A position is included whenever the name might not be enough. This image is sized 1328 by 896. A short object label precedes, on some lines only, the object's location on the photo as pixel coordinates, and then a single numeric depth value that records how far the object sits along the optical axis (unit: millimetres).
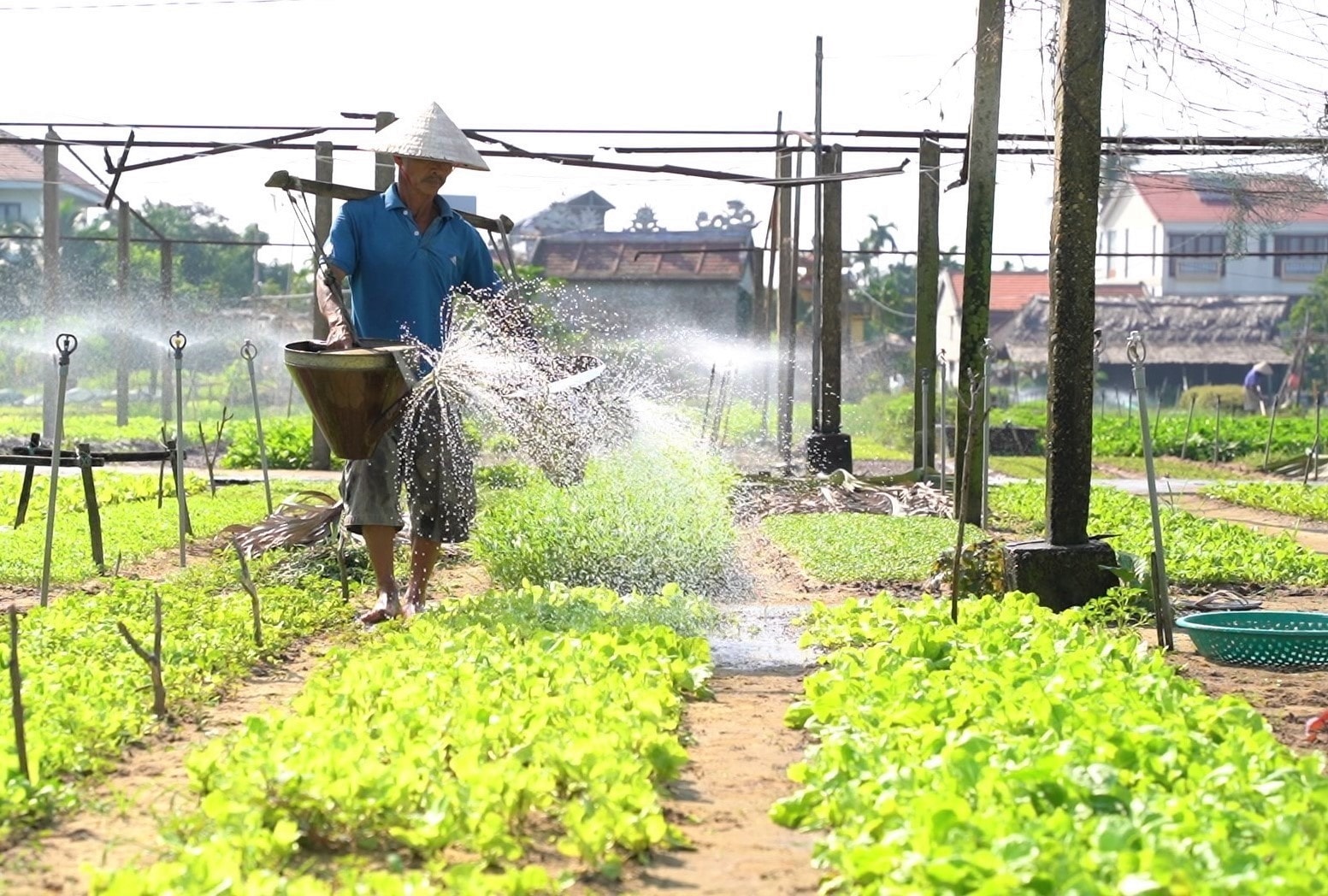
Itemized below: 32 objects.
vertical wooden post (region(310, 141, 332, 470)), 18156
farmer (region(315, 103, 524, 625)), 7578
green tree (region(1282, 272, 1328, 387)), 54875
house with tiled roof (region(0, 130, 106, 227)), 46106
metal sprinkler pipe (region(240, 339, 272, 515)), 10614
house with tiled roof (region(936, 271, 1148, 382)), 66188
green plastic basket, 6703
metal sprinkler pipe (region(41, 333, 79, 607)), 7488
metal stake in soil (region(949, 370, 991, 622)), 6676
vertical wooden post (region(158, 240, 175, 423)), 23000
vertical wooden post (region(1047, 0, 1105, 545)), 8164
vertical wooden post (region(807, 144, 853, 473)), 18391
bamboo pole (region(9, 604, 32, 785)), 4297
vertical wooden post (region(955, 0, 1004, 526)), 12312
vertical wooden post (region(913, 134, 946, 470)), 16906
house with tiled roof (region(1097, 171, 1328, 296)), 64438
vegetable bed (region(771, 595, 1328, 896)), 3197
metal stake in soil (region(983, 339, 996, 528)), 10594
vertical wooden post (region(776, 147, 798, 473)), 20531
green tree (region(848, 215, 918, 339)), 64688
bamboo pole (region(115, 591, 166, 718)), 5109
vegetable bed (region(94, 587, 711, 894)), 3602
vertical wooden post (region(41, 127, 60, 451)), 21031
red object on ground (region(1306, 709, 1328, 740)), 4969
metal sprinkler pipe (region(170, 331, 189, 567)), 9673
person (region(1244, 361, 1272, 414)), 38844
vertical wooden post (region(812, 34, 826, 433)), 18594
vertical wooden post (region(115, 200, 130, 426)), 23359
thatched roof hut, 53438
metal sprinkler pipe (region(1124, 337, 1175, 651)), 6914
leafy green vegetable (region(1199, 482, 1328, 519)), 15922
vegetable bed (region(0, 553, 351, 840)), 4531
